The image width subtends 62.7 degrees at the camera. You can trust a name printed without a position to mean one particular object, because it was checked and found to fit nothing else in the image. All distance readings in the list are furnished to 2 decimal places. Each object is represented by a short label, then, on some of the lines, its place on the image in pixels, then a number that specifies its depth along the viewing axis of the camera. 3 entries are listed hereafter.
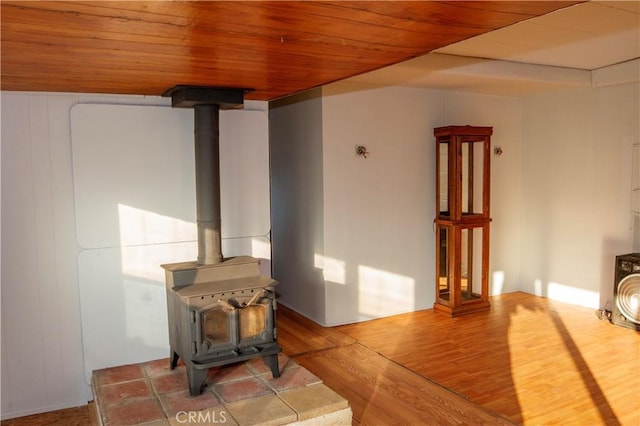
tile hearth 2.68
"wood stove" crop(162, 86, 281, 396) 2.91
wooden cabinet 5.08
